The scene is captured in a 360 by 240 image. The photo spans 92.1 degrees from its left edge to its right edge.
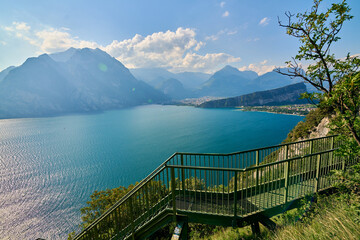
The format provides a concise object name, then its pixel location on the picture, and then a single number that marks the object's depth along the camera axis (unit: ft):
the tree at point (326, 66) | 9.30
